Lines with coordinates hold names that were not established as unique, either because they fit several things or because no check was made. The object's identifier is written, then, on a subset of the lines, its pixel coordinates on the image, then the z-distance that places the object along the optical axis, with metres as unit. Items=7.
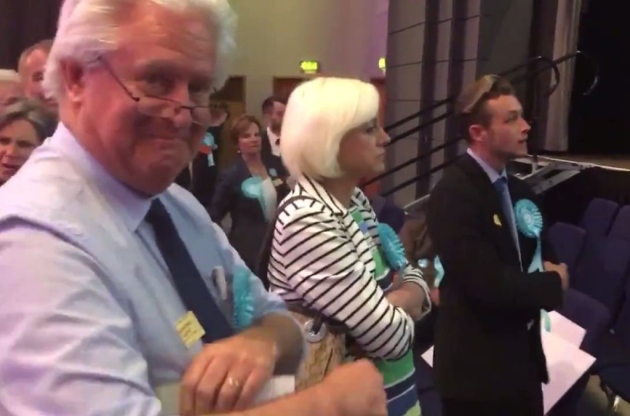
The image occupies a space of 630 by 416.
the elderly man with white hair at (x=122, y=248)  0.70
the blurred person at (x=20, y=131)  1.82
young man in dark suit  2.10
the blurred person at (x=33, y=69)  2.41
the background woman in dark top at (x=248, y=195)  4.20
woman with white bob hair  1.63
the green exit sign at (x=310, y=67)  11.11
